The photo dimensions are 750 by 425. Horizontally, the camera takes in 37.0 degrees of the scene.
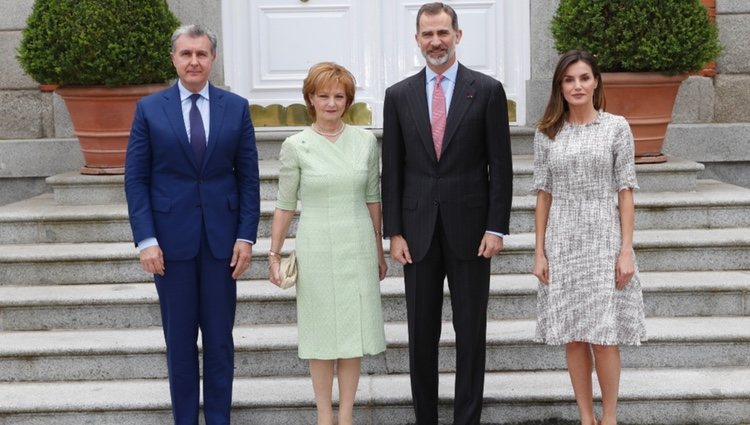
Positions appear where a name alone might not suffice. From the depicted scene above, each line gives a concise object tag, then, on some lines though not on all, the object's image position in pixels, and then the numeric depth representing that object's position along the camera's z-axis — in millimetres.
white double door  8008
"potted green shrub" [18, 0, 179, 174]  6664
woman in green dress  4629
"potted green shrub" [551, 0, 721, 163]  6613
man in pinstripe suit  4672
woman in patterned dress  4590
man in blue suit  4617
